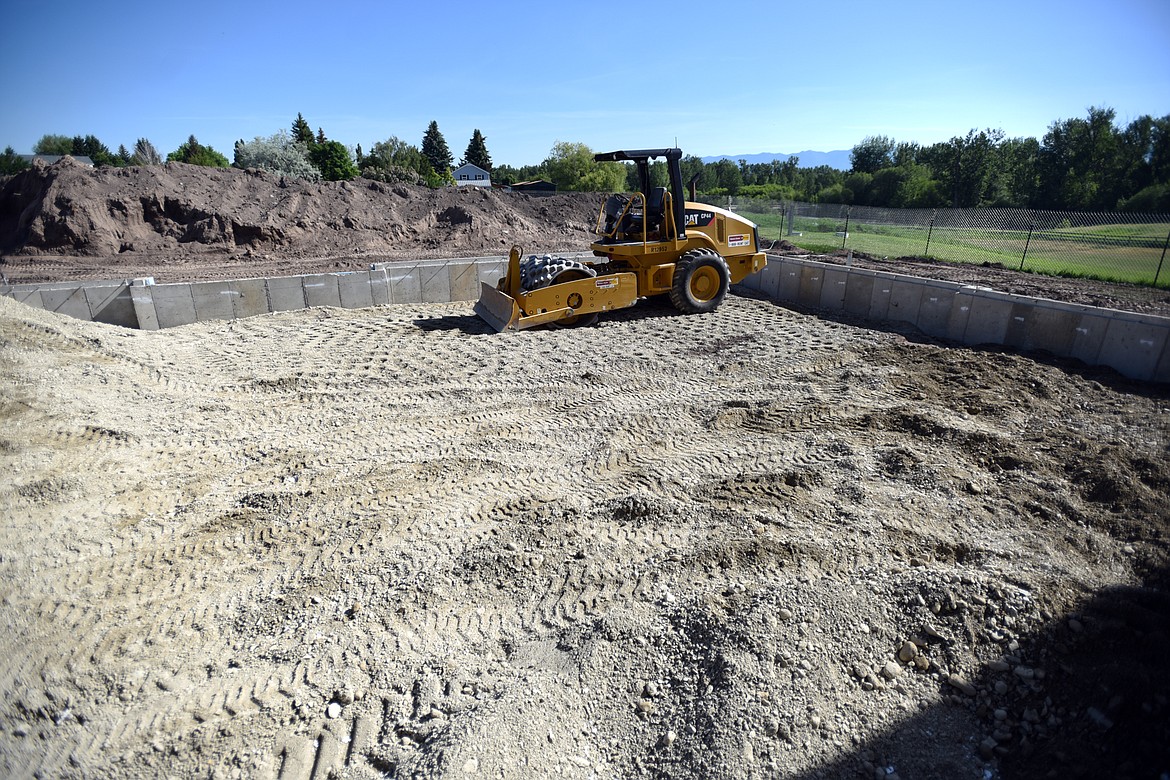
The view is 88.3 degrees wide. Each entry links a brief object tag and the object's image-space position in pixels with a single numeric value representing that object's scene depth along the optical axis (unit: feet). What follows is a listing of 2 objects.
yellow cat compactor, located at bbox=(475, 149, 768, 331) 32.27
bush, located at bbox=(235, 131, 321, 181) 101.71
